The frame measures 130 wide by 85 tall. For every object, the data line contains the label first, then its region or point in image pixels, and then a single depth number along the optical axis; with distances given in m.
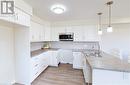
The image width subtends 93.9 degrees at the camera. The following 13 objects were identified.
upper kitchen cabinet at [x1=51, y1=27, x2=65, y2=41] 3.22
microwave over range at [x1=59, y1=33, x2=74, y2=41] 3.07
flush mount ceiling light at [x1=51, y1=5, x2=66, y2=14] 1.72
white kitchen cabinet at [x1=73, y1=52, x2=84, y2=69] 2.84
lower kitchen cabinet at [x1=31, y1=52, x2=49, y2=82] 1.98
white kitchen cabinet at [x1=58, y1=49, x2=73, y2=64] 3.47
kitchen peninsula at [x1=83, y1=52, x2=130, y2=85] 1.16
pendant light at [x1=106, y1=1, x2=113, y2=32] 1.52
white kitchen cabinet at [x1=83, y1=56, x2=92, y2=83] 1.81
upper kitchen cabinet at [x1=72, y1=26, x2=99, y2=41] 2.93
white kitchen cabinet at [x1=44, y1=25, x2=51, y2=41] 3.09
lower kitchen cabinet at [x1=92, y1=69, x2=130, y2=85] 1.17
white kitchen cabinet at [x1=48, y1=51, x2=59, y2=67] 3.03
